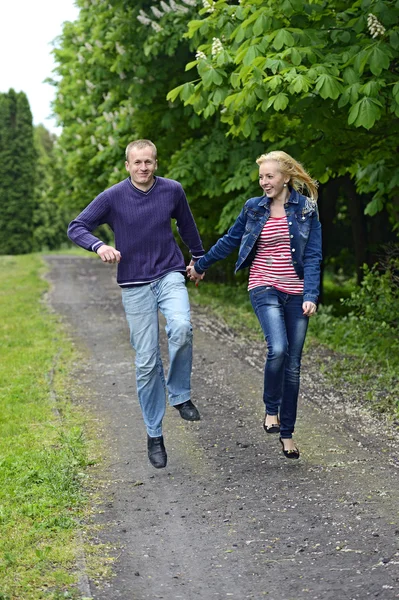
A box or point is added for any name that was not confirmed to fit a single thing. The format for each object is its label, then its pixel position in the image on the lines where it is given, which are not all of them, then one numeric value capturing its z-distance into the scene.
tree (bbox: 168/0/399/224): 7.79
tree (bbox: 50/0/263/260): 13.36
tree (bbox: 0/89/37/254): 51.69
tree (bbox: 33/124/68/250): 53.62
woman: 6.08
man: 6.10
